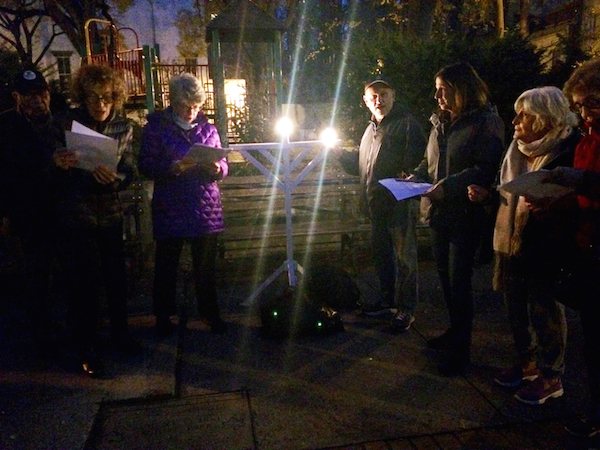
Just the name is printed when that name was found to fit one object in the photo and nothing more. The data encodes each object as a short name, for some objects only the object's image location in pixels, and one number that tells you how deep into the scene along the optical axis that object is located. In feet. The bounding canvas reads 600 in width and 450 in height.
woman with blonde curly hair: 11.48
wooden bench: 19.61
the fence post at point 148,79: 41.09
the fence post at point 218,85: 33.63
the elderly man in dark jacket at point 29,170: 11.41
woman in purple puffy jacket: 12.75
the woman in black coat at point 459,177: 10.78
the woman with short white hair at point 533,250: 9.50
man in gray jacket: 13.89
